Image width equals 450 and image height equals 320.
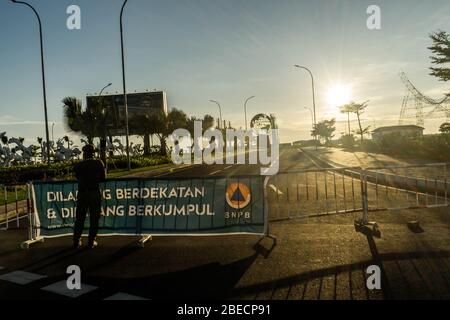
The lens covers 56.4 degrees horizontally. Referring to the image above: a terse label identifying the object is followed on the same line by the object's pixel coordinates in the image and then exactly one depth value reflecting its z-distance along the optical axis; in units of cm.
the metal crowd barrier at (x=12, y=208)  1194
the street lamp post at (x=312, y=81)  5419
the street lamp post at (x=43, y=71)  2490
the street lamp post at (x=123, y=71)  3005
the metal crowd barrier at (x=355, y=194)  1115
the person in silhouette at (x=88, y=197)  793
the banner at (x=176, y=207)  816
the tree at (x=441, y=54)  3997
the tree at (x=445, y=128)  4001
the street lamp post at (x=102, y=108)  4518
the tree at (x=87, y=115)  4372
